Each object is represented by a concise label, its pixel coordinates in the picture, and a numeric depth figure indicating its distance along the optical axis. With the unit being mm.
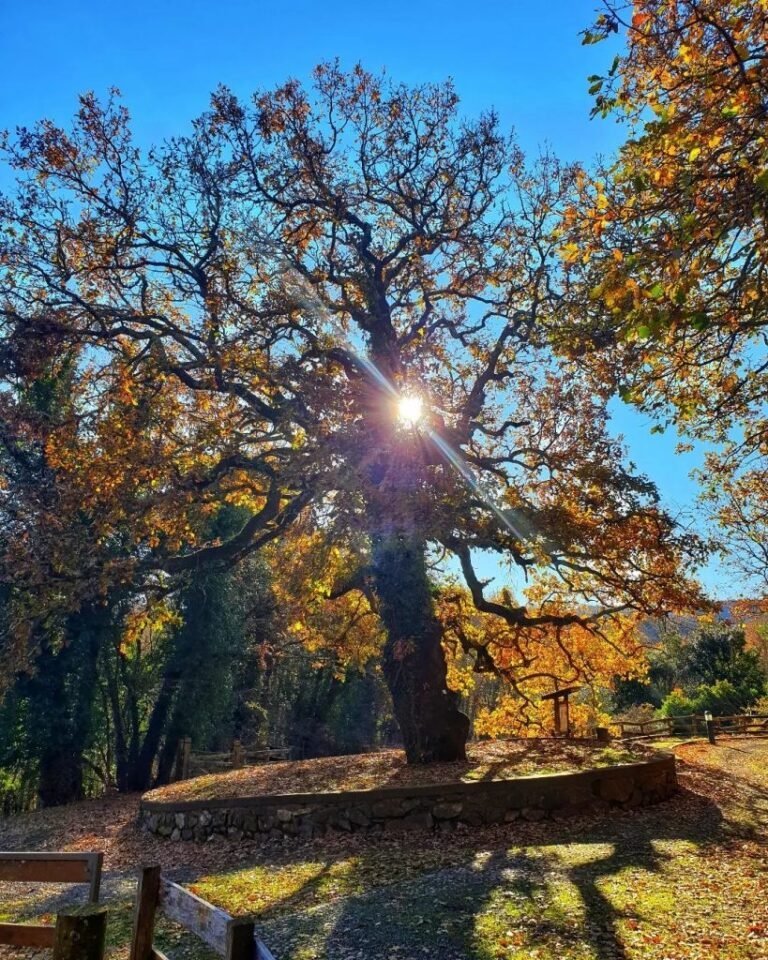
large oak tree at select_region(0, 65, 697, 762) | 12031
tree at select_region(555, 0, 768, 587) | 4605
